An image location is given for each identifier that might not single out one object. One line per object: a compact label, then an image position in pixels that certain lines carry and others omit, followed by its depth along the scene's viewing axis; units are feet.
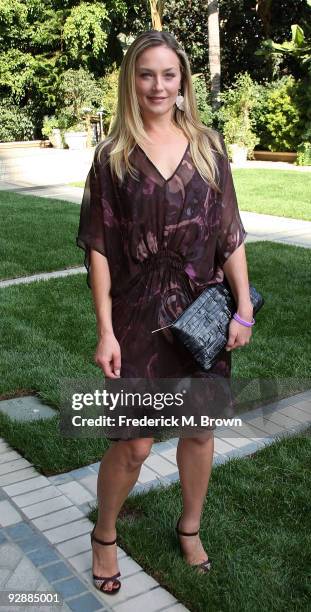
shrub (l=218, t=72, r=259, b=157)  63.46
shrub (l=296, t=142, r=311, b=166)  57.93
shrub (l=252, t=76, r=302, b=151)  60.95
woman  6.58
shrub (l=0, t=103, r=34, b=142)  83.10
